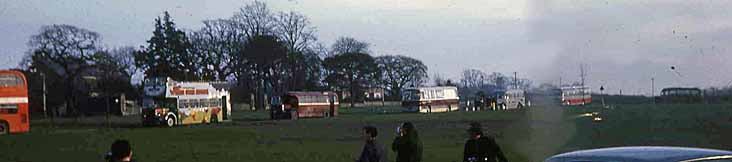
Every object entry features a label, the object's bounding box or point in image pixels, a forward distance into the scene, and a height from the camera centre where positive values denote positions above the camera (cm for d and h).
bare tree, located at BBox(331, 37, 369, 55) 12306 +685
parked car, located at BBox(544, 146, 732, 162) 679 -44
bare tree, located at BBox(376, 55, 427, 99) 13362 +393
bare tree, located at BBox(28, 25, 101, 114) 9156 +489
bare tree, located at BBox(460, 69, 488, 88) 15038 +258
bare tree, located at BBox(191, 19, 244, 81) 9800 +555
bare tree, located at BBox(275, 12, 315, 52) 9988 +697
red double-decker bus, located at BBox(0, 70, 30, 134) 5012 +23
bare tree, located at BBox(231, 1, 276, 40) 9800 +762
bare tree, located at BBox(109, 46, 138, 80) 10425 +481
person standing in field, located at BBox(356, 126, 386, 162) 1268 -65
